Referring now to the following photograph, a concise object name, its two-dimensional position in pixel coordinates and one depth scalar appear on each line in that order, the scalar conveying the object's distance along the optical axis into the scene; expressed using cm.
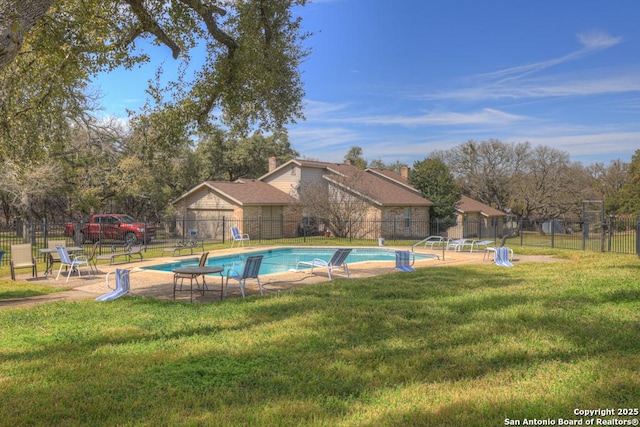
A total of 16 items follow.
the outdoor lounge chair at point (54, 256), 1315
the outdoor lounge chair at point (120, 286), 898
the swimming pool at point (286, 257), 1644
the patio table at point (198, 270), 921
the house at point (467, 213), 3866
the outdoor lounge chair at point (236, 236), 2362
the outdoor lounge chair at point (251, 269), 948
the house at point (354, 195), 3016
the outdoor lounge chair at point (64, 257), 1211
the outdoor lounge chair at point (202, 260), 1081
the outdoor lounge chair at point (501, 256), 1432
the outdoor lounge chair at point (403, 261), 1287
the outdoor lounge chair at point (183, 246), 1882
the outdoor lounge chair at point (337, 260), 1199
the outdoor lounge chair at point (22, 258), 1220
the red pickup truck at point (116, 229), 2506
